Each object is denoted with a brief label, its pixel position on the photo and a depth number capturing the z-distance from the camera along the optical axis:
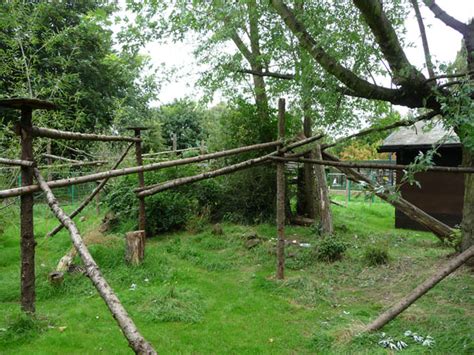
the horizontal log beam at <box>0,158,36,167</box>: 3.60
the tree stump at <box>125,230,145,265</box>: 6.00
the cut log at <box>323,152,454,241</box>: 6.47
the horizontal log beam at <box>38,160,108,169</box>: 6.07
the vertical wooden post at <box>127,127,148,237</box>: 6.47
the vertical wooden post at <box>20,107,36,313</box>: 3.74
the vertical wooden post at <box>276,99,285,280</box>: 5.79
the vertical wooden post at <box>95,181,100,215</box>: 10.02
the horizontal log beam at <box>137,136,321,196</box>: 5.40
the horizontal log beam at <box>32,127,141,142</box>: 3.84
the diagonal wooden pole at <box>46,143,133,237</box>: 6.17
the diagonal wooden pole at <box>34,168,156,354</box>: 1.93
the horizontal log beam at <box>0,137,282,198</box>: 3.47
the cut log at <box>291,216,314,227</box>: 9.79
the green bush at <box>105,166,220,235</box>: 8.95
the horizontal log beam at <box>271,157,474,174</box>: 4.09
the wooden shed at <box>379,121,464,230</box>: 10.05
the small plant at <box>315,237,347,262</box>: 6.57
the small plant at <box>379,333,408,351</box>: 3.56
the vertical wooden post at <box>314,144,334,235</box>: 7.85
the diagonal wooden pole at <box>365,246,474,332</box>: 3.57
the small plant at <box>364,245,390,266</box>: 6.36
